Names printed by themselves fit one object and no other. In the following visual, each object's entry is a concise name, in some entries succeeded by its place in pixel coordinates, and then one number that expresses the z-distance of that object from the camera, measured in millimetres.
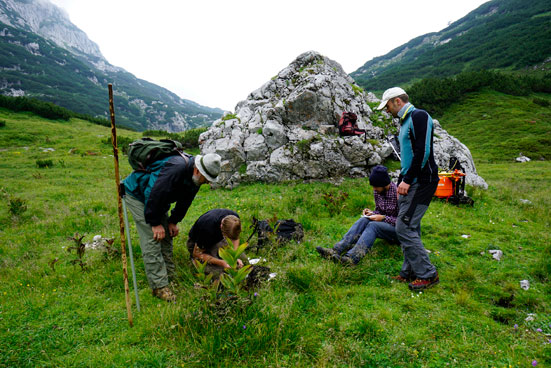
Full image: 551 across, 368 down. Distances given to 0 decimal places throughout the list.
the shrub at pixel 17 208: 9008
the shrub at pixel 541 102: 42225
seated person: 5566
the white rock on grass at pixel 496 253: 5605
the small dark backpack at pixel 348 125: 12633
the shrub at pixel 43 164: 17592
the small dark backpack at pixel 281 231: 6447
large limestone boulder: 12258
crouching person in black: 4754
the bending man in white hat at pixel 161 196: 4270
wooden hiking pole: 3725
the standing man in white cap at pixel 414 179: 4335
